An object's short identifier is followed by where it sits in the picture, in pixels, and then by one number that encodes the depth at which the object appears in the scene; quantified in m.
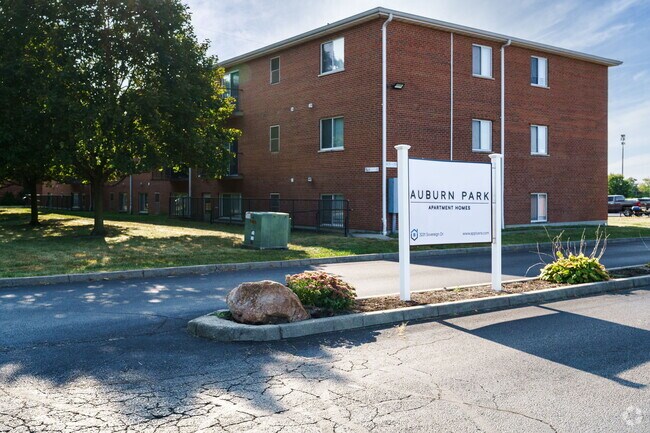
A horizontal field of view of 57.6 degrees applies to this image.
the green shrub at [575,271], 10.01
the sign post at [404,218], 8.30
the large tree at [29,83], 18.86
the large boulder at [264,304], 6.75
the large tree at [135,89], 19.38
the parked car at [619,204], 53.62
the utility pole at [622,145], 79.38
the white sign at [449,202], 8.52
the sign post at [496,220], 9.30
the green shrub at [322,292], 7.41
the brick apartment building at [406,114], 22.31
